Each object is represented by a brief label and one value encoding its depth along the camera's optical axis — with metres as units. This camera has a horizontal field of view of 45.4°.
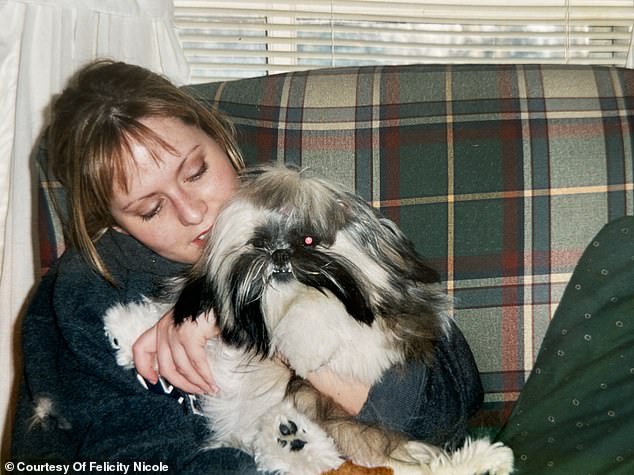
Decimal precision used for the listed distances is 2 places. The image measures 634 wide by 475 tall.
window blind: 2.79
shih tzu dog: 1.44
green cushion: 1.45
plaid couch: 1.88
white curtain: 2.14
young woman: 1.54
